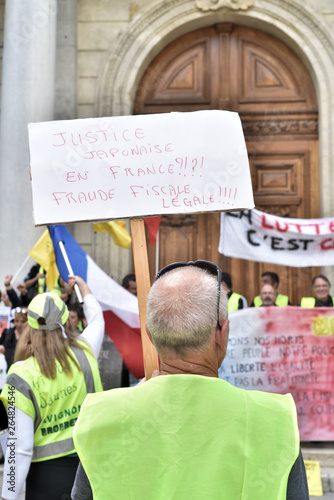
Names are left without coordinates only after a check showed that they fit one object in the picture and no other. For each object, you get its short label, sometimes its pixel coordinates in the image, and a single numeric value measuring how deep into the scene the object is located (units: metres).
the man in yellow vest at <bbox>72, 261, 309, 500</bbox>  1.44
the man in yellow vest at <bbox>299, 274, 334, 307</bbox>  6.78
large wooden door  9.04
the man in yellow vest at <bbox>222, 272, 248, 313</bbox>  7.05
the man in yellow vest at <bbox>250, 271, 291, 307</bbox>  7.25
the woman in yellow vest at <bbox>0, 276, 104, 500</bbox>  3.00
